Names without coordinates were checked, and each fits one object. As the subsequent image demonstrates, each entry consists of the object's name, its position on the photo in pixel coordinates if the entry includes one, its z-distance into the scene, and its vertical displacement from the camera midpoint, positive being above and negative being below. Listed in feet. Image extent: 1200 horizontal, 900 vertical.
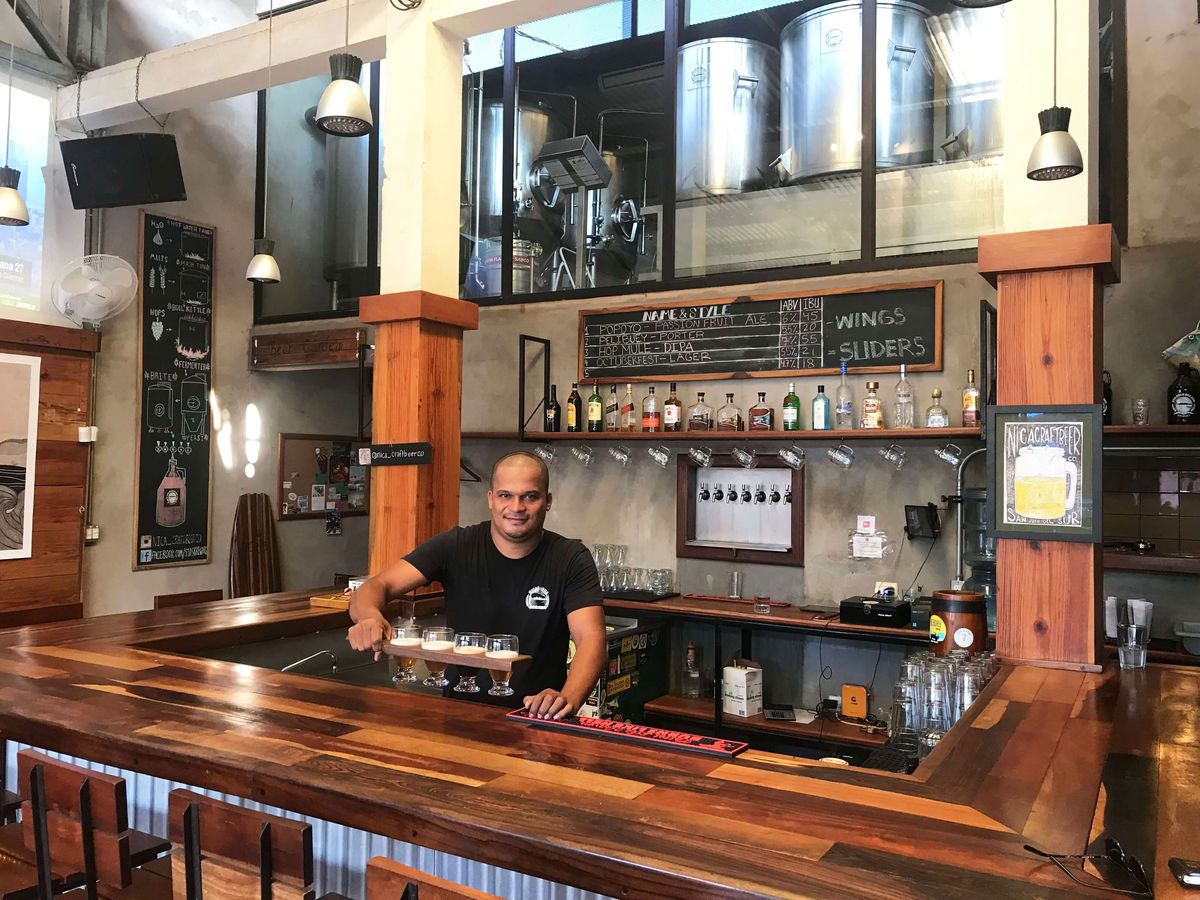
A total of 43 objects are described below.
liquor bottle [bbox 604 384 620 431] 18.37 +1.12
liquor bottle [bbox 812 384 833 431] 16.01 +1.02
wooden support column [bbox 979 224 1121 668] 9.05 +1.05
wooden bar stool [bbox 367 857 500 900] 4.35 -2.01
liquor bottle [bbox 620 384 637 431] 18.08 +1.07
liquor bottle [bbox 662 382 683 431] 17.44 +1.05
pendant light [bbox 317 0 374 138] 10.75 +4.26
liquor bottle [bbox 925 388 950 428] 14.76 +0.90
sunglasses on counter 4.19 -1.87
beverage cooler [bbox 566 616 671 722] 15.39 -3.59
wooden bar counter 4.48 -1.91
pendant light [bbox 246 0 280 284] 17.22 +3.77
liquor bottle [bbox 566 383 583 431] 18.65 +1.15
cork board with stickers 23.61 -0.33
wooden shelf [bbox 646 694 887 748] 14.98 -4.32
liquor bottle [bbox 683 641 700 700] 17.38 -3.93
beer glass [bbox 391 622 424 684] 7.59 -1.43
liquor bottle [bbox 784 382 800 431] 16.30 +1.02
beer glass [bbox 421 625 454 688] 7.40 -1.41
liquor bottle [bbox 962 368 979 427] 14.55 +1.06
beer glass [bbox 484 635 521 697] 7.18 -1.43
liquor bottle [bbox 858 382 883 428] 15.39 +1.03
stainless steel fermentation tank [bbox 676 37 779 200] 18.10 +7.03
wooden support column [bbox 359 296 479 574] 12.52 +0.76
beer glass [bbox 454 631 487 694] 7.25 -1.43
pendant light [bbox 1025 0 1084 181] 8.52 +2.99
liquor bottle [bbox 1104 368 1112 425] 14.02 +1.14
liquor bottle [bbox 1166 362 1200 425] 13.29 +1.10
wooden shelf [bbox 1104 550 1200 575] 12.88 -1.26
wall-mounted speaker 17.07 +5.50
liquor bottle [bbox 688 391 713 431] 17.30 +0.98
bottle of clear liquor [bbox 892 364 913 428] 15.31 +1.09
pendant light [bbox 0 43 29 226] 14.65 +4.19
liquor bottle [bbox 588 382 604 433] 18.26 +1.07
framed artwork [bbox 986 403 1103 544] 9.01 +0.00
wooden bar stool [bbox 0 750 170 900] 5.57 -2.33
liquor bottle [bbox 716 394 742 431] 16.93 +0.96
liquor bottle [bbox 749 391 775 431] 16.49 +0.95
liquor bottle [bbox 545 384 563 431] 18.80 +1.11
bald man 8.65 -1.09
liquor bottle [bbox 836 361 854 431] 15.98 +1.09
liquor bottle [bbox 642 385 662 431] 17.70 +1.02
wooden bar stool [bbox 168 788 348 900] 4.94 -2.16
